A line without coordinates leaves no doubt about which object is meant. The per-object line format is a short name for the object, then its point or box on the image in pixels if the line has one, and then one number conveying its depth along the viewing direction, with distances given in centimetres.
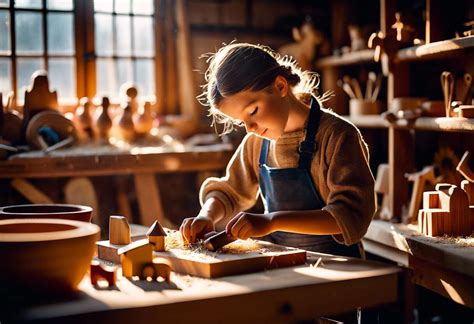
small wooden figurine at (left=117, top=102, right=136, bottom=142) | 430
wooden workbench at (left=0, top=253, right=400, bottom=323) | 148
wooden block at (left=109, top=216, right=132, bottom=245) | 207
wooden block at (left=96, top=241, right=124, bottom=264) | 200
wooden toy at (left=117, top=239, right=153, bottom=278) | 178
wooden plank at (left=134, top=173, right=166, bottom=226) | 422
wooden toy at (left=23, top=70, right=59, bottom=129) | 403
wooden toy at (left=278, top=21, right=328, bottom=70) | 466
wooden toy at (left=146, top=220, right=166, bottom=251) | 199
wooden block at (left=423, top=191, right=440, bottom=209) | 296
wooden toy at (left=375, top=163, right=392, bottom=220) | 369
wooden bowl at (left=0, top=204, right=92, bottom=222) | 195
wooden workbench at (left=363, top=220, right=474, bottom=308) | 247
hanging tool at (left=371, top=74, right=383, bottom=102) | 402
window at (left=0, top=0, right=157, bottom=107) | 438
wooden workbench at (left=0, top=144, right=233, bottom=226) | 384
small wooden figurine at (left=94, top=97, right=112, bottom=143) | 426
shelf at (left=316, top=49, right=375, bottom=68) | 402
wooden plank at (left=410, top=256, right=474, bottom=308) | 248
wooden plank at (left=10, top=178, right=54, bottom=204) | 392
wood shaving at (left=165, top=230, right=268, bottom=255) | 193
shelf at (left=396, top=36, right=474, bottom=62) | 292
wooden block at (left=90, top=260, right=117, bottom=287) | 170
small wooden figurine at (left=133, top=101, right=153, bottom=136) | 435
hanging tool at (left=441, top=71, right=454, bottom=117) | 317
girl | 212
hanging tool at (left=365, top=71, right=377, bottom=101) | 407
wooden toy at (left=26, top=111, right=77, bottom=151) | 397
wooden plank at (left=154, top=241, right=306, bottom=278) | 177
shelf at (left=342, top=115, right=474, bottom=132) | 292
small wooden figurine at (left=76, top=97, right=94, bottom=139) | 424
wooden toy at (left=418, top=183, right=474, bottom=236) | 283
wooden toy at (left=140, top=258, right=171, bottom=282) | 175
